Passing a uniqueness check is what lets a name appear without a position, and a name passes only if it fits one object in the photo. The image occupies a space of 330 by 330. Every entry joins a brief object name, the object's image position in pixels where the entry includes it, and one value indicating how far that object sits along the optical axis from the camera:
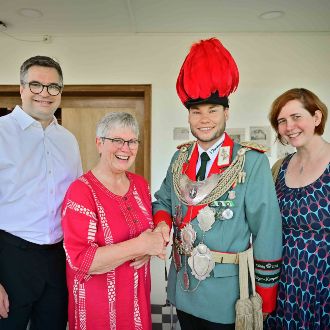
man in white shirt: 1.46
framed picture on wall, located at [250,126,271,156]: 3.31
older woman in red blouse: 1.27
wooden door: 3.47
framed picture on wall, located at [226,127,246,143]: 3.30
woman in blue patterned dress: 1.39
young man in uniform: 1.32
